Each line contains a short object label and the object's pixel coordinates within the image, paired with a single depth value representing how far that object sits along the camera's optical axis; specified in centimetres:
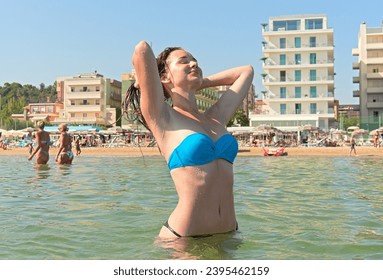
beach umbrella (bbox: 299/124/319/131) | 4669
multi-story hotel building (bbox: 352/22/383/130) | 6384
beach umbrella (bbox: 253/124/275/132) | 4484
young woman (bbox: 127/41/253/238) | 337
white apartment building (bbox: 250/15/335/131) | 6003
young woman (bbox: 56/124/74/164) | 1510
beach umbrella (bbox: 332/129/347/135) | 4703
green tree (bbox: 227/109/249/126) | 7081
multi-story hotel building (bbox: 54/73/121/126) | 7619
